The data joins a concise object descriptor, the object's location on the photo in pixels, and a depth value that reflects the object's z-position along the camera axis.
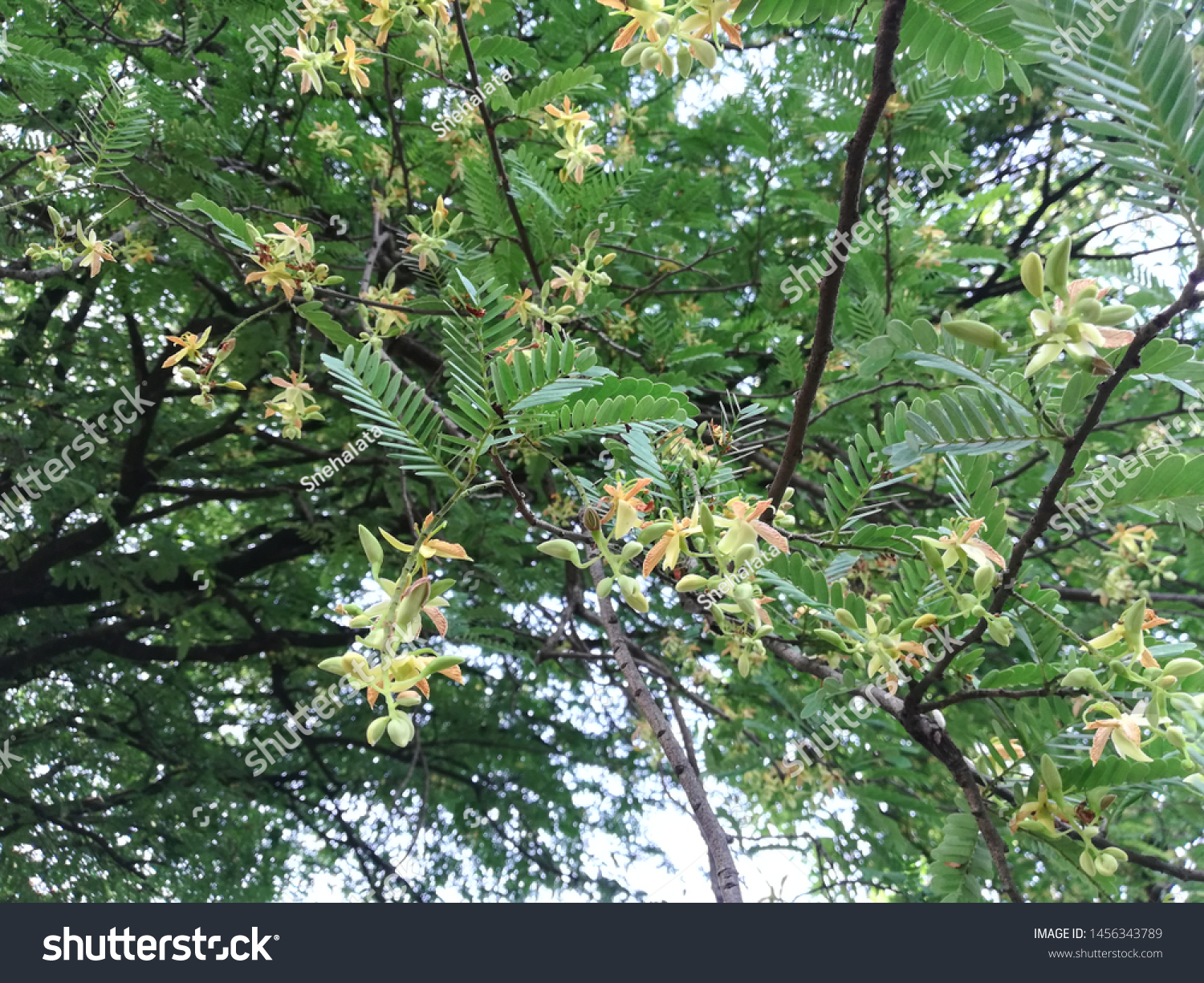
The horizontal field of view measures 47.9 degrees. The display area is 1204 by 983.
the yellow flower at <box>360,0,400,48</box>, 0.53
